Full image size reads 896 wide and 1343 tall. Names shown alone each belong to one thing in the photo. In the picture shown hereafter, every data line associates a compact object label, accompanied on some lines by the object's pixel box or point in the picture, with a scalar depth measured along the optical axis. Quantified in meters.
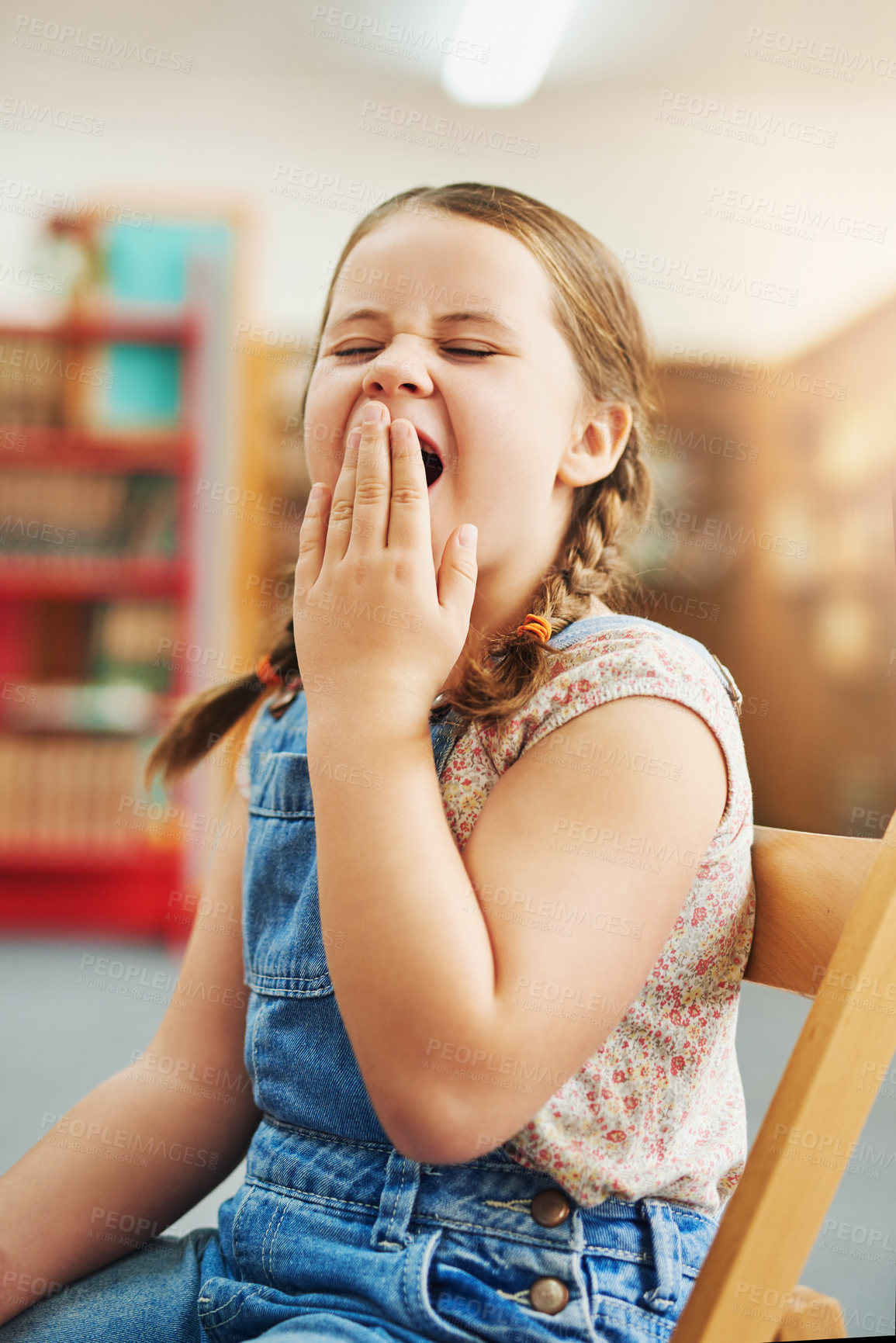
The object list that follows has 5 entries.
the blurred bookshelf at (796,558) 4.02
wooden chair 0.47
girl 0.53
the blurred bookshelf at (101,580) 3.28
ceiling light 2.83
